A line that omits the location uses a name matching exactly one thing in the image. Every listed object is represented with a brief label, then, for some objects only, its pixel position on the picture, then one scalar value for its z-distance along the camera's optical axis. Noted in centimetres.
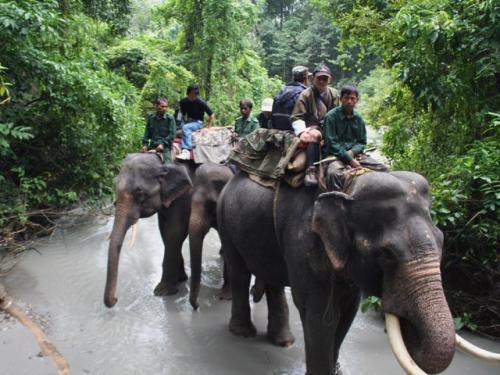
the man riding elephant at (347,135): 351
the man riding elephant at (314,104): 409
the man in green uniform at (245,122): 663
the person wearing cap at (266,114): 675
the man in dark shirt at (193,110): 711
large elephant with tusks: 251
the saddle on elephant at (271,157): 393
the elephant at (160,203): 540
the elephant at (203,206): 553
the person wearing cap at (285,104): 482
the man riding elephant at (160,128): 612
